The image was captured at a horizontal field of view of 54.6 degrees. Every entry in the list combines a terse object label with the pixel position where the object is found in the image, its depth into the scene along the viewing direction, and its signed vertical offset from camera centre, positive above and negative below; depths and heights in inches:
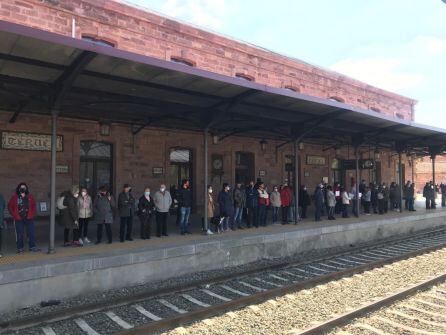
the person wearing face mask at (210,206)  478.4 -24.1
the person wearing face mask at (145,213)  419.8 -26.8
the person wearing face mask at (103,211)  392.8 -23.5
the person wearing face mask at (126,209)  408.8 -22.0
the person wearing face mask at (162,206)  439.5 -21.2
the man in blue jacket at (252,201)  519.8 -19.7
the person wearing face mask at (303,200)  649.9 -23.9
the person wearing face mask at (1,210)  340.2 -18.5
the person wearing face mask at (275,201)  564.4 -21.7
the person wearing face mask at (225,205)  478.6 -22.8
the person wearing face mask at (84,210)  393.4 -22.0
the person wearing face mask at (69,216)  378.6 -26.2
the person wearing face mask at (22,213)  340.5 -21.2
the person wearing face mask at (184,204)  453.4 -19.8
